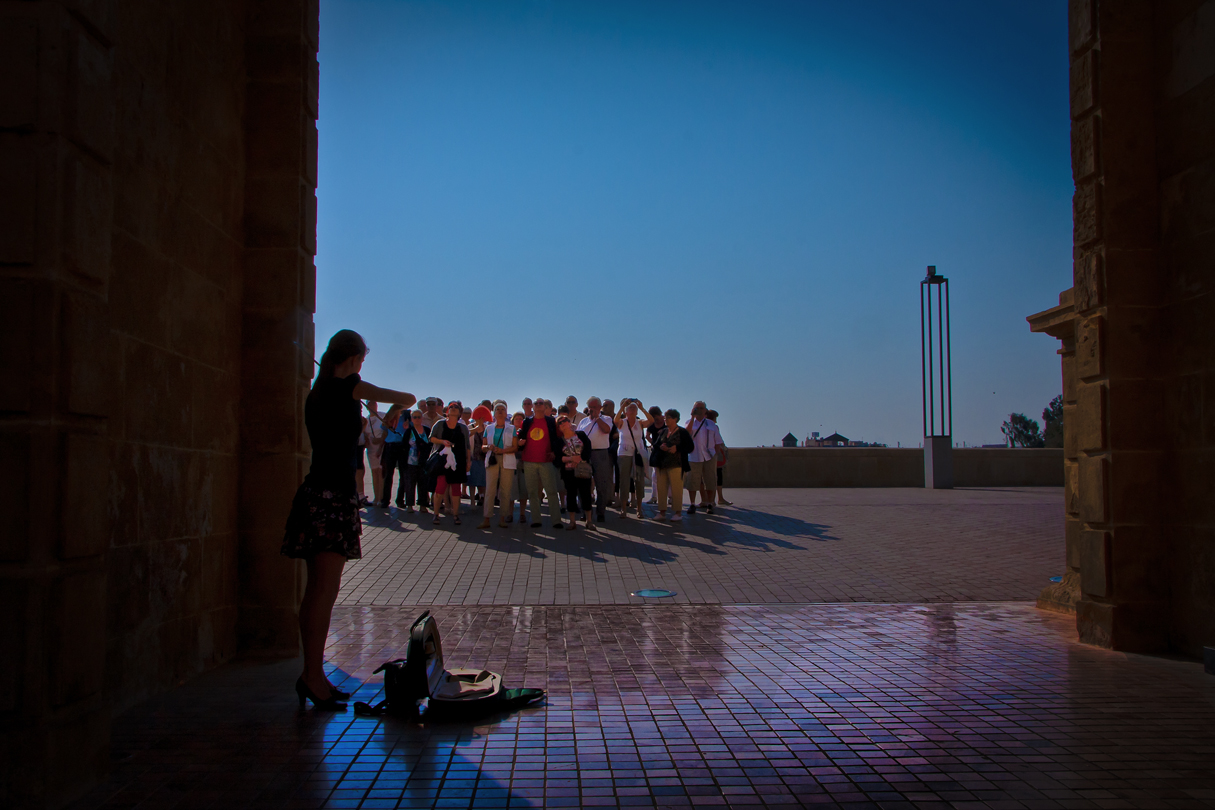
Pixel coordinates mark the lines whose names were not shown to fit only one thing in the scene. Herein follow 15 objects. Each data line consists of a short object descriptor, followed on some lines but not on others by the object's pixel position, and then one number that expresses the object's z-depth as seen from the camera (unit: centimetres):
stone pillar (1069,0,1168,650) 677
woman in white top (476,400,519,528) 1385
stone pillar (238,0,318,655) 664
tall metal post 2542
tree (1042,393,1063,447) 6352
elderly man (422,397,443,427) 1644
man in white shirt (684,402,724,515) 1647
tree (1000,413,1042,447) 8805
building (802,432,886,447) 5718
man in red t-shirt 1370
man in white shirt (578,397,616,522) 1484
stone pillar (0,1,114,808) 356
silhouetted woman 508
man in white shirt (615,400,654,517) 1559
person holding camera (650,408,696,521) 1491
